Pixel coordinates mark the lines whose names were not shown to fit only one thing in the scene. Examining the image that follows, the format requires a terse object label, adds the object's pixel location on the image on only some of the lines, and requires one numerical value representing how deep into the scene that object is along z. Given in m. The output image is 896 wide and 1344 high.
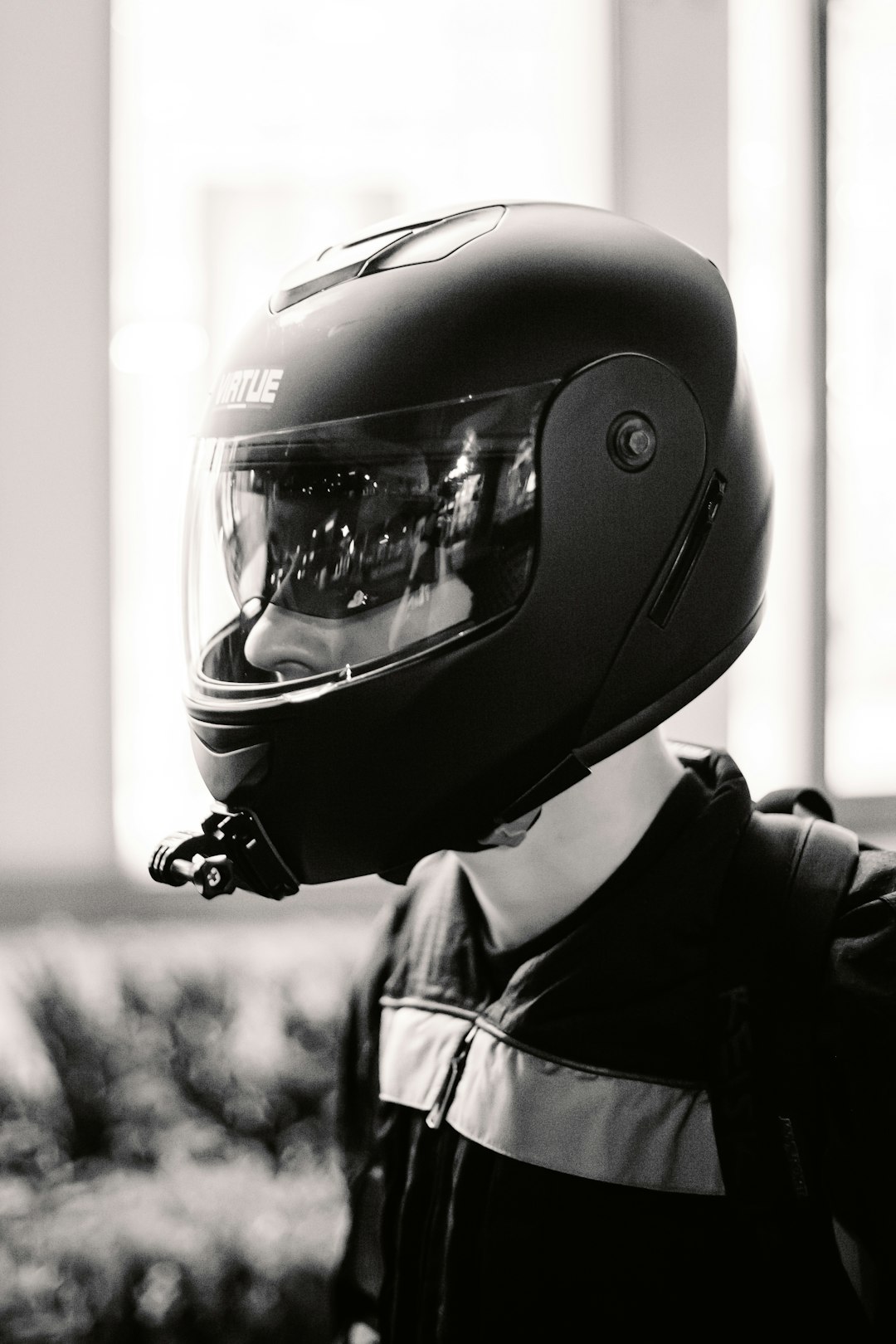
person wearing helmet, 0.66
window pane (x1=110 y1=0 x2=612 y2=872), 2.40
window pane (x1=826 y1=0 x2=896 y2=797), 2.71
